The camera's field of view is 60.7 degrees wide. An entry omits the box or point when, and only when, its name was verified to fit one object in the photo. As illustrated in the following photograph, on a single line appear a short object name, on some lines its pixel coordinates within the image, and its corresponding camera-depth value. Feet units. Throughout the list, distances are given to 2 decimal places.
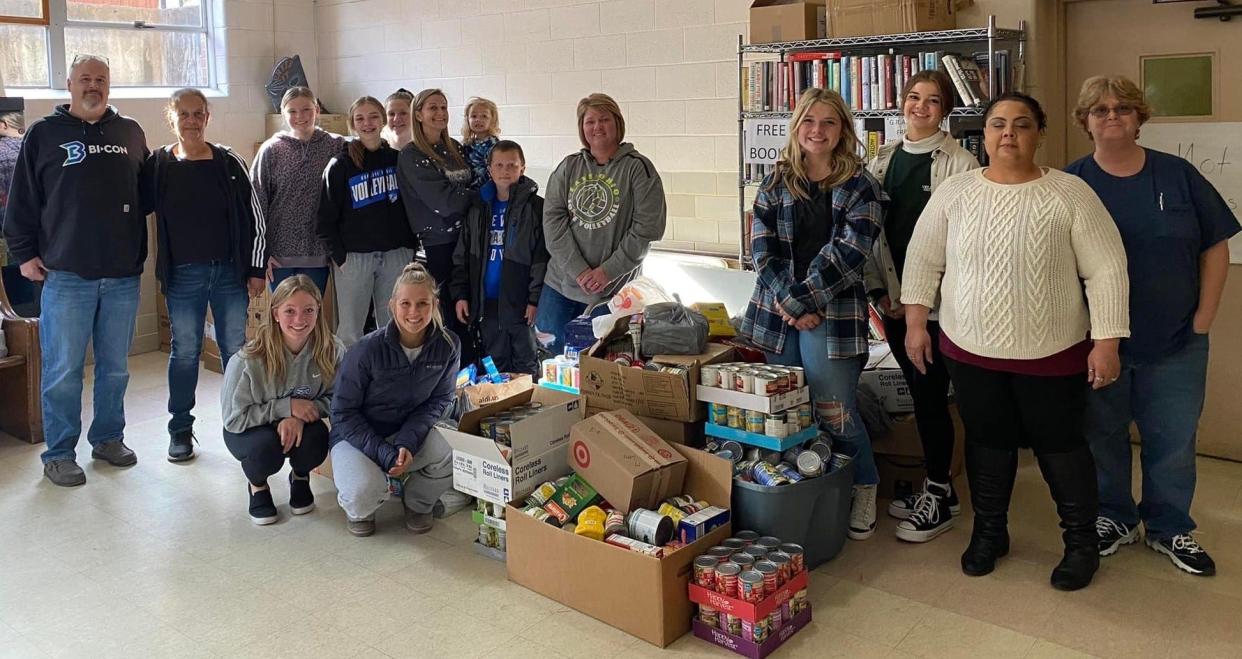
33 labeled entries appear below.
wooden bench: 15.17
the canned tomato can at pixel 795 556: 9.41
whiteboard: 12.77
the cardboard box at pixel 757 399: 10.37
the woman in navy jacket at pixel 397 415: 11.67
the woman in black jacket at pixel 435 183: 14.21
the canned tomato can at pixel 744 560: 9.20
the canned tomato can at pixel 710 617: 9.23
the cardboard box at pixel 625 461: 10.07
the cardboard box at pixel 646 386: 11.00
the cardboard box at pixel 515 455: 10.73
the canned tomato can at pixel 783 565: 9.21
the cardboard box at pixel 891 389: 12.78
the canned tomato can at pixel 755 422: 10.56
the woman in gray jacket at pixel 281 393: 12.01
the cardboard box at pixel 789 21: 15.20
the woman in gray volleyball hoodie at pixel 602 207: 13.25
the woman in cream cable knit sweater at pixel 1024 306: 9.21
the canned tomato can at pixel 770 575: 9.04
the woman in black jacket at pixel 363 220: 14.40
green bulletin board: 12.89
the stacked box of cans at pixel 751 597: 8.93
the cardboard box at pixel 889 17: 13.87
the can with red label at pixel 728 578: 9.04
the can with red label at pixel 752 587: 8.92
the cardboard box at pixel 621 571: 9.18
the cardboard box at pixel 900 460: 12.30
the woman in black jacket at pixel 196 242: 13.91
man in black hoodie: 13.26
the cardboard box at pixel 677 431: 11.16
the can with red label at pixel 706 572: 9.22
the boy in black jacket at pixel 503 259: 14.20
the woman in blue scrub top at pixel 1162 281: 9.76
